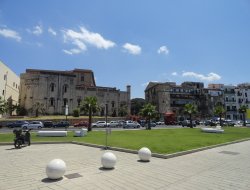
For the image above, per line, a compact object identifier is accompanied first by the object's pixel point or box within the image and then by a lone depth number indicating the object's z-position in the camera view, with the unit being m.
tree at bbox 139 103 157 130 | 45.66
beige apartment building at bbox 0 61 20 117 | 62.56
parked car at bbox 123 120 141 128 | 52.00
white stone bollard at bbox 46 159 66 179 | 8.13
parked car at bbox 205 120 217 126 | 63.95
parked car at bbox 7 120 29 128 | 47.62
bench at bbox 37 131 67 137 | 25.11
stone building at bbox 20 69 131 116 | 80.56
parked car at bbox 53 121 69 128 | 50.81
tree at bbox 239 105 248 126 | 71.69
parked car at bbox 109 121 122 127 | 57.13
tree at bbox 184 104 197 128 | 54.28
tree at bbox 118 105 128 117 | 87.34
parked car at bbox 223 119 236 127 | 66.56
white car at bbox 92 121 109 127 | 54.83
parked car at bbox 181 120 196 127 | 60.58
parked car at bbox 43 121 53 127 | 51.00
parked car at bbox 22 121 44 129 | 45.13
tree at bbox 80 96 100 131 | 39.54
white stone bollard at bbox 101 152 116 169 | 9.95
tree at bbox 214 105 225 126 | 64.06
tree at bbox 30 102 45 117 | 76.50
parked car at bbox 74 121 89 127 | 54.50
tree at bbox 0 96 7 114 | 46.99
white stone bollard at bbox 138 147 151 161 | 11.84
